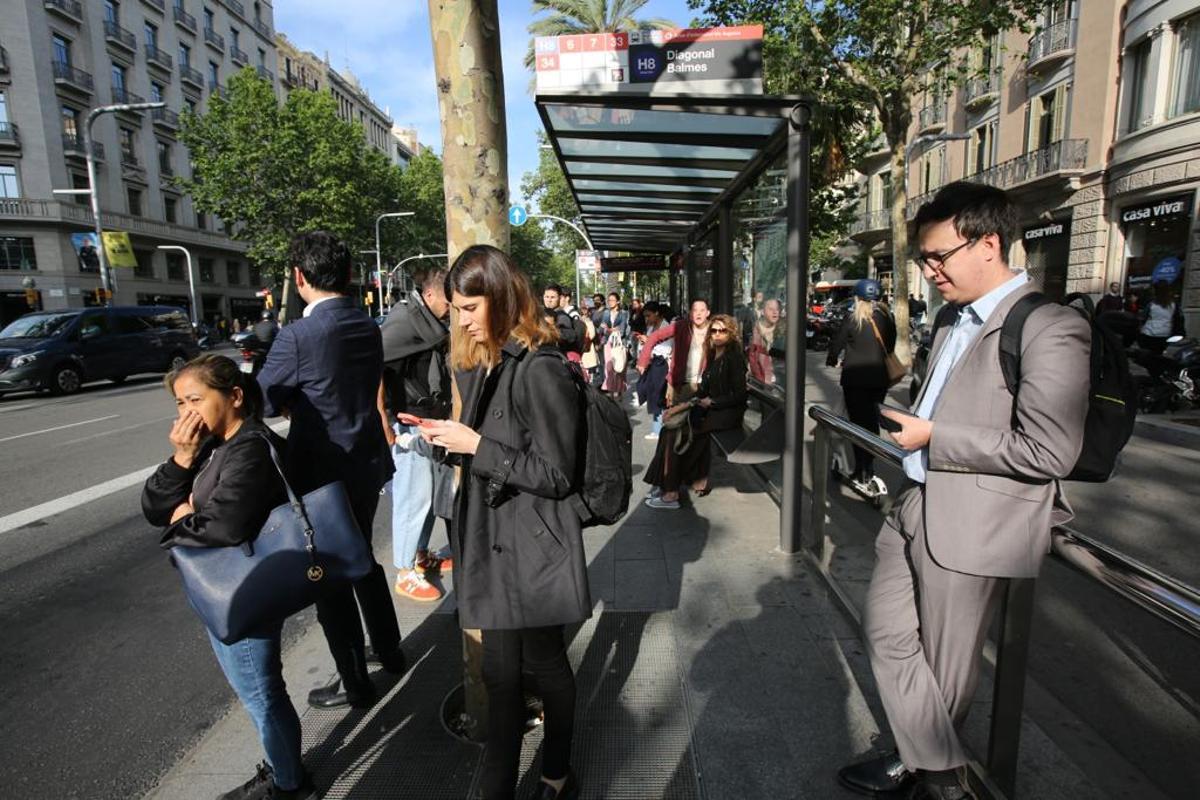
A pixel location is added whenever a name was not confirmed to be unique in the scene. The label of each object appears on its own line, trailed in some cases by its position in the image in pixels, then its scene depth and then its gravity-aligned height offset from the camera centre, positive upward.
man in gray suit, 1.58 -0.51
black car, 13.20 -0.92
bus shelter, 3.89 +0.90
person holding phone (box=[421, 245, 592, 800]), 1.86 -0.56
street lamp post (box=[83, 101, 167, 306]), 20.46 +2.02
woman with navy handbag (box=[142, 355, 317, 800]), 1.92 -0.57
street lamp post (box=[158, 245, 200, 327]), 38.69 +0.62
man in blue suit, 2.59 -0.40
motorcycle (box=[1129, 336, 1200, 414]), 9.23 -1.29
